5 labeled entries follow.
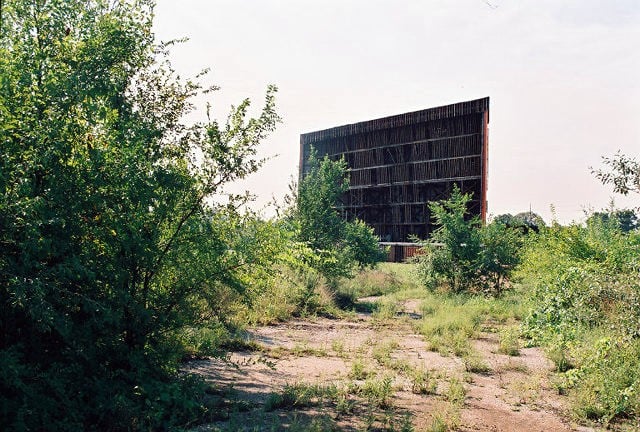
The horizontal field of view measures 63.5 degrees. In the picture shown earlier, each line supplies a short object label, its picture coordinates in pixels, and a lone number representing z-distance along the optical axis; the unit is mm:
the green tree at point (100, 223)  4293
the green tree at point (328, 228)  18000
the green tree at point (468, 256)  17406
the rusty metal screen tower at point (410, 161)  37031
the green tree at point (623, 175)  7449
